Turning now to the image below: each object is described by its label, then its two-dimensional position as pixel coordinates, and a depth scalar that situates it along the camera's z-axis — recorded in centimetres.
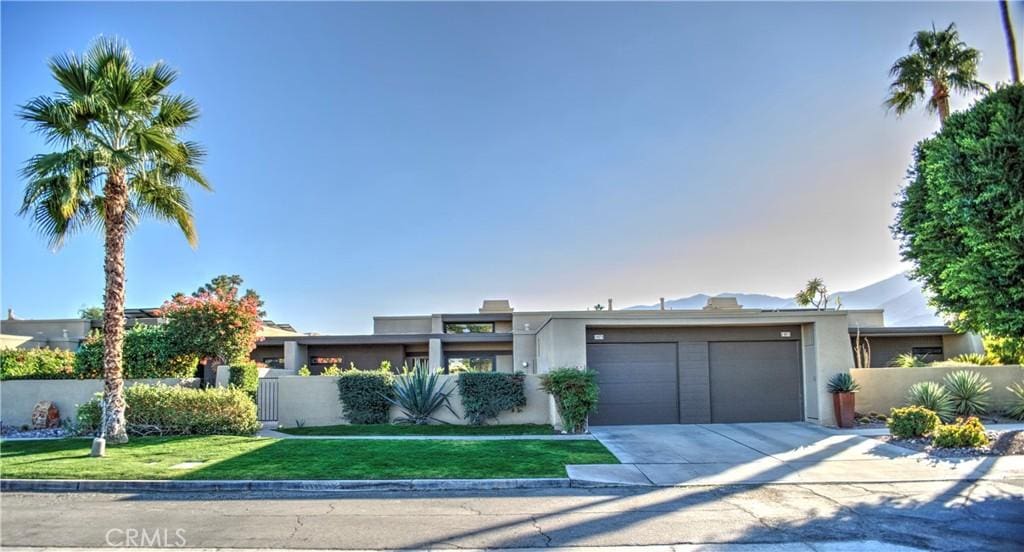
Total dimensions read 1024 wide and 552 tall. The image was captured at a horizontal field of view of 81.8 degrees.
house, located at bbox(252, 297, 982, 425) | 1479
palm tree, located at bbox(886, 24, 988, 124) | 1933
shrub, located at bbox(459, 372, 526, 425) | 1528
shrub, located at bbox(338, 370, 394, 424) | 1564
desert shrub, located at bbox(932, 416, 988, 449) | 1076
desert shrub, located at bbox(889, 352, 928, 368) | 1788
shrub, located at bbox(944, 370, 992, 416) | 1446
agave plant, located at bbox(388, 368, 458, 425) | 1538
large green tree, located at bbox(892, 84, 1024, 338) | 905
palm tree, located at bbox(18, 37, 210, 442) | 1162
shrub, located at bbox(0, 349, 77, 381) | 1648
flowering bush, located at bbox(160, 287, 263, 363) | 1711
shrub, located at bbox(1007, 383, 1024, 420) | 1470
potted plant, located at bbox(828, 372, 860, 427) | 1410
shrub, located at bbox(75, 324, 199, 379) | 1652
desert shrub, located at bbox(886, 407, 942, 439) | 1187
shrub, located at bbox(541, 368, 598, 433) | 1343
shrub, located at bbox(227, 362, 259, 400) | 1616
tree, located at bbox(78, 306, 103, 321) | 3328
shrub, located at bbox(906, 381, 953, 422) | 1379
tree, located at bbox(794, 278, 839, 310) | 3077
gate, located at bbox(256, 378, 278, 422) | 1622
